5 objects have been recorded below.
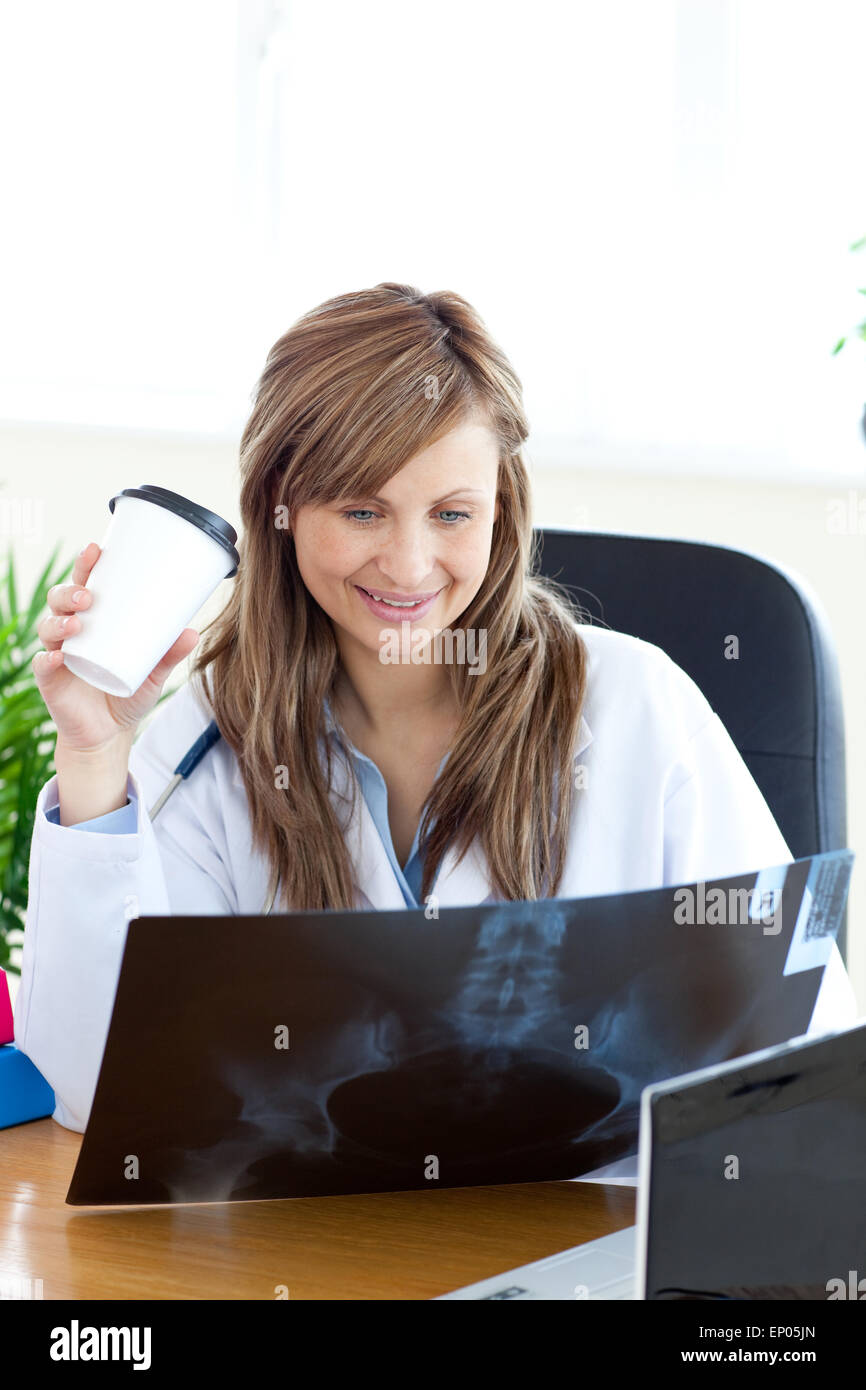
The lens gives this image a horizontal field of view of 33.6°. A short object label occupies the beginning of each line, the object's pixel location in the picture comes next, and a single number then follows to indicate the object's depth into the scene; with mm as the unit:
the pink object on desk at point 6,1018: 1043
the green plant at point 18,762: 2197
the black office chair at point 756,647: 1341
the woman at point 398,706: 1231
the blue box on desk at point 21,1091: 1039
